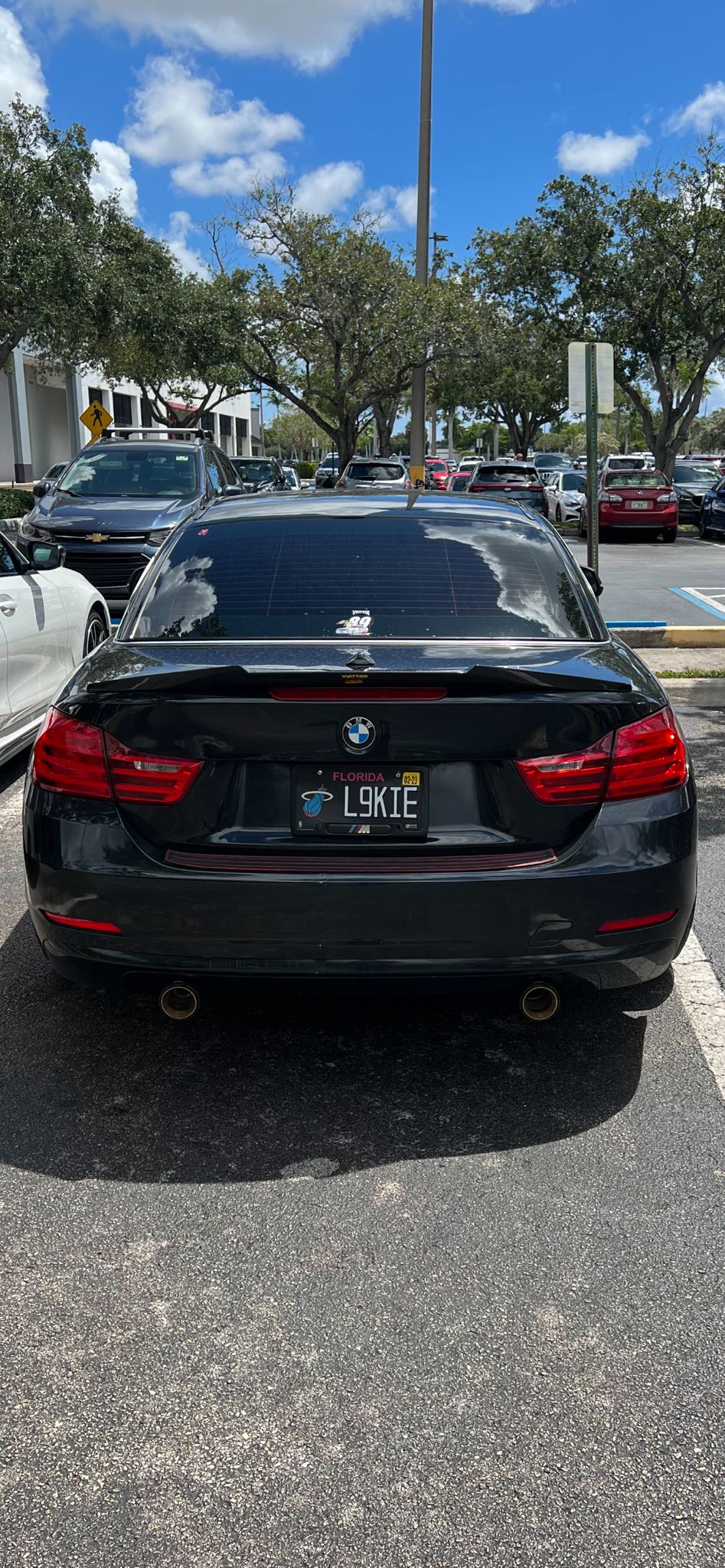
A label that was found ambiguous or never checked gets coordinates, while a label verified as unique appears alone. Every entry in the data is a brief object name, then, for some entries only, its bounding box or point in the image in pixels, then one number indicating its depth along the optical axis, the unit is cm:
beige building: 4516
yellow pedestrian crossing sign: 2334
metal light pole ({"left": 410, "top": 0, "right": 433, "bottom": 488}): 2025
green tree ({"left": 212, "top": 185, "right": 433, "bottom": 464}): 2852
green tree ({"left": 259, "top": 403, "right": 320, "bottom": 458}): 11162
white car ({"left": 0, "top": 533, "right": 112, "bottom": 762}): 673
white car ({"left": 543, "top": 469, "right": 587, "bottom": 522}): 3114
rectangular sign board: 1120
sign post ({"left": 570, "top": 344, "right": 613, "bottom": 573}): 1057
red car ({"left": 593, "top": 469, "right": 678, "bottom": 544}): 2586
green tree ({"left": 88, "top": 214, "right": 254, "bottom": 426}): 3106
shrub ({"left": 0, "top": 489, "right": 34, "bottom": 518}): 3062
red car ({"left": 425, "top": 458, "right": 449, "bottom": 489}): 4334
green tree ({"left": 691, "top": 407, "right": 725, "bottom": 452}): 11981
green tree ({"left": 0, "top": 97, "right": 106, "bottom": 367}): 2573
